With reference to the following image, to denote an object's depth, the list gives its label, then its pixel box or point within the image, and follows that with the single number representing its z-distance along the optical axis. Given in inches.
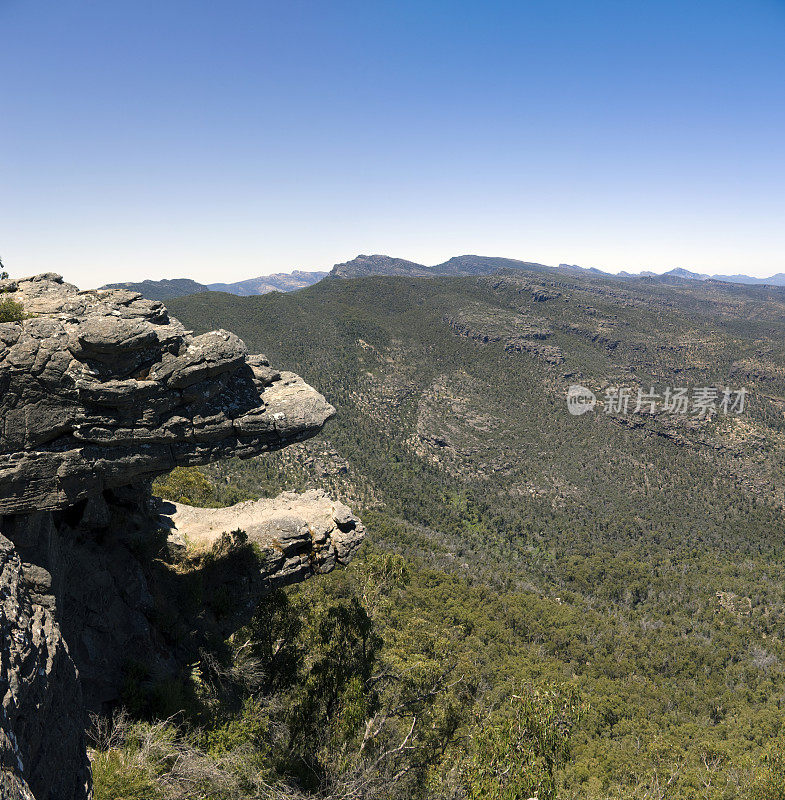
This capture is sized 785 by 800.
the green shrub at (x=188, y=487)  1467.2
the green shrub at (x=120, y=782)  410.9
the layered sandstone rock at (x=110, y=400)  519.2
